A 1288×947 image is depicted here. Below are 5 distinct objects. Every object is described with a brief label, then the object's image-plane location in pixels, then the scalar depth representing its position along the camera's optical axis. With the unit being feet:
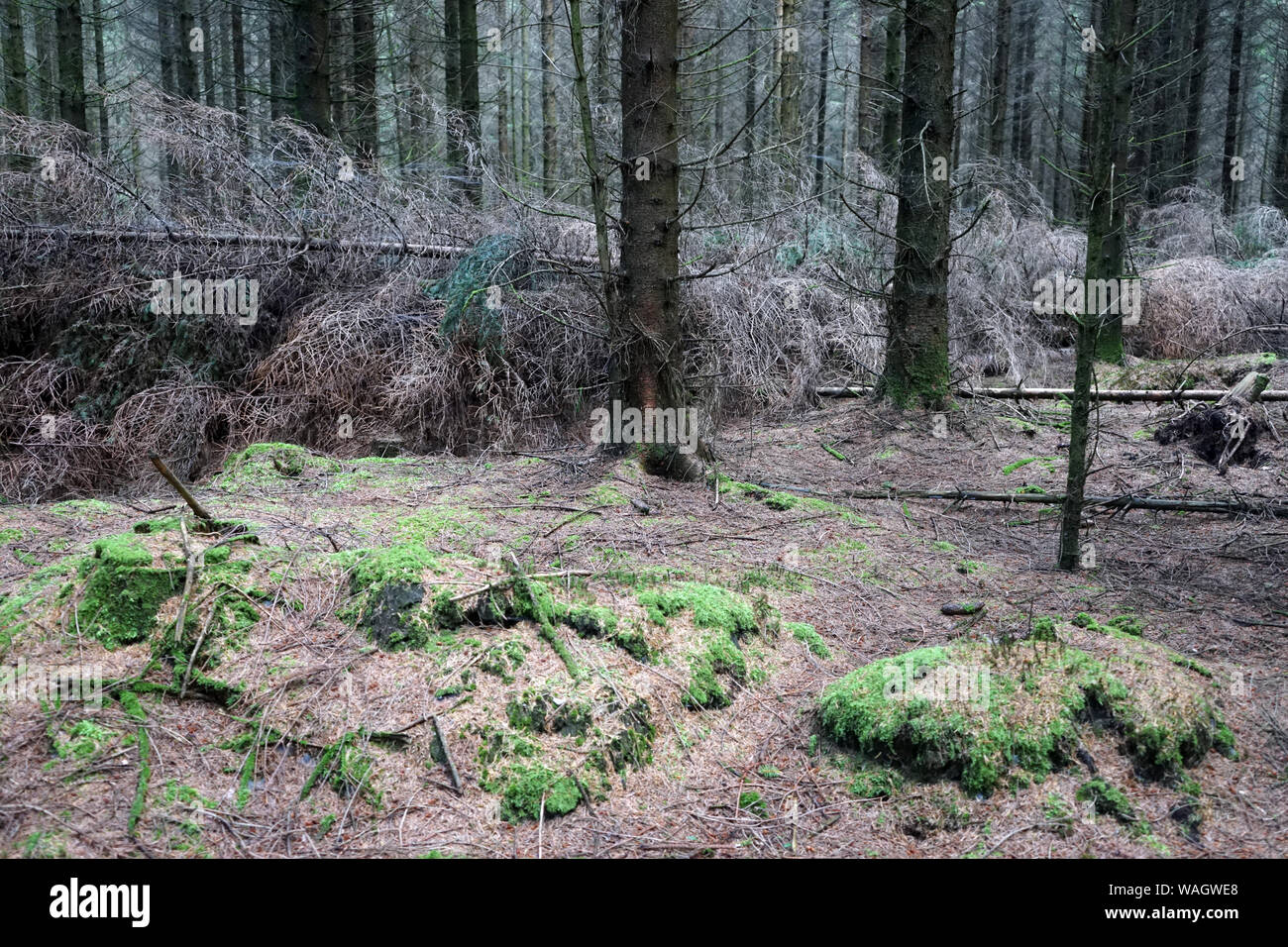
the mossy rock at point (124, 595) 9.86
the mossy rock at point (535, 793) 8.64
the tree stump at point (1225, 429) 20.65
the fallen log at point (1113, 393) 24.16
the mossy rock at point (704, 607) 11.44
